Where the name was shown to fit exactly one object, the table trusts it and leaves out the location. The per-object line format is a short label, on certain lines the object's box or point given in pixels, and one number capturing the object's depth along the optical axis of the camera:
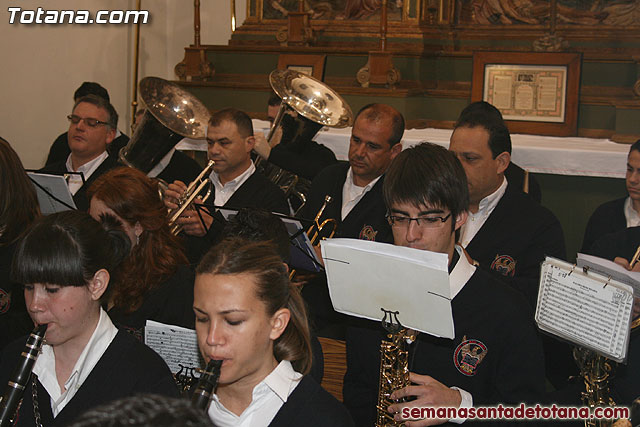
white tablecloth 5.23
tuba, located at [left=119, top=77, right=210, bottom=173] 4.82
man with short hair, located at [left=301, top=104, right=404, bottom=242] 3.98
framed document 6.02
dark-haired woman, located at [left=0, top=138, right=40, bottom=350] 3.18
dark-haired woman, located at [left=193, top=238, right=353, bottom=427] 1.89
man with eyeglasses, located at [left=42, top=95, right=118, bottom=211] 4.91
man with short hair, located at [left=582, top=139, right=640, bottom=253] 3.99
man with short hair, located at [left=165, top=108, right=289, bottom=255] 4.39
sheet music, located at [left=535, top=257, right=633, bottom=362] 1.81
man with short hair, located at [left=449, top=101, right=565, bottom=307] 3.29
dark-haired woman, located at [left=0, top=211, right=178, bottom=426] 2.11
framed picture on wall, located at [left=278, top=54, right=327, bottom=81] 6.89
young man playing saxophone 2.21
